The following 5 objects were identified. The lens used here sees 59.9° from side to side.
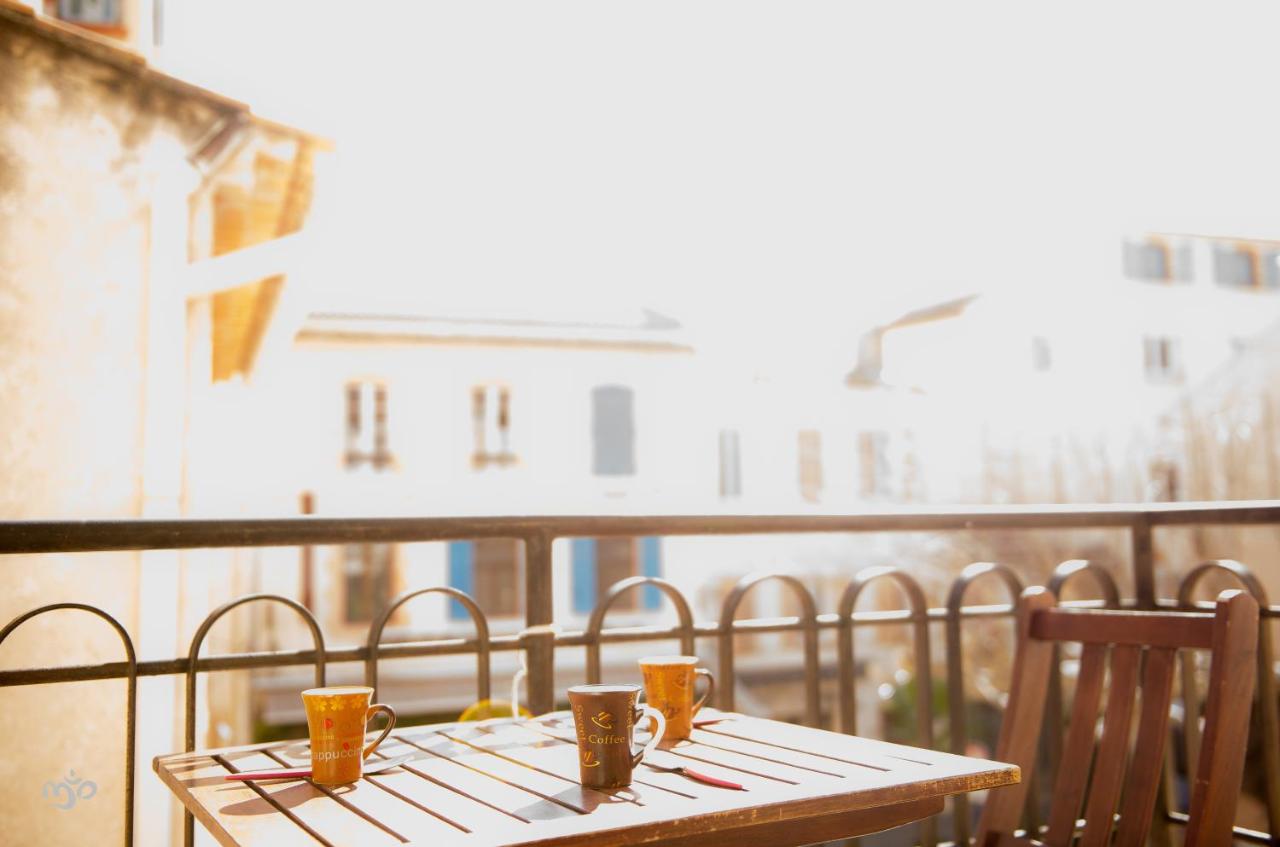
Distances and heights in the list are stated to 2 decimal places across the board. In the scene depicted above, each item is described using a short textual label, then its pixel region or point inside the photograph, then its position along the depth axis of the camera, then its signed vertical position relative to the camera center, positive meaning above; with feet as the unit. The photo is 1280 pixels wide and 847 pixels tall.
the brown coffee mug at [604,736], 4.05 -0.82
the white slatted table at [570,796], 3.54 -1.01
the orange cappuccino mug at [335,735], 4.22 -0.82
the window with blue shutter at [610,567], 70.03 -3.49
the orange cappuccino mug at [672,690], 4.97 -0.81
